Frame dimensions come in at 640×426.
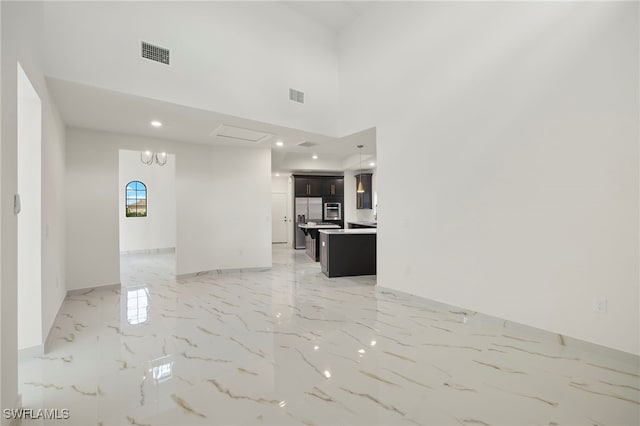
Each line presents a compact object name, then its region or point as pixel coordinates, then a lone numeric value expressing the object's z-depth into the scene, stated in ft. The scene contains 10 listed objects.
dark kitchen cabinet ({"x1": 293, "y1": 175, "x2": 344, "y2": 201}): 31.27
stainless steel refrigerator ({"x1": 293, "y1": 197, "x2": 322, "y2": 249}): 31.37
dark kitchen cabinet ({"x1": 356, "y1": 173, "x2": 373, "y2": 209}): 30.47
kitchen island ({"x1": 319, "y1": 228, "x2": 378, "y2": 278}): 17.81
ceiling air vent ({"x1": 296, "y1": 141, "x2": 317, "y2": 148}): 17.90
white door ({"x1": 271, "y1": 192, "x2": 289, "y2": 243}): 34.88
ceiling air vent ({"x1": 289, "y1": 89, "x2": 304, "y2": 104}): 14.71
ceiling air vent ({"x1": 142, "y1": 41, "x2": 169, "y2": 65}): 10.67
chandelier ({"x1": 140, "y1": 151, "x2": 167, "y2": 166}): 27.37
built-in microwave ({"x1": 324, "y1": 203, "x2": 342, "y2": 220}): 31.96
